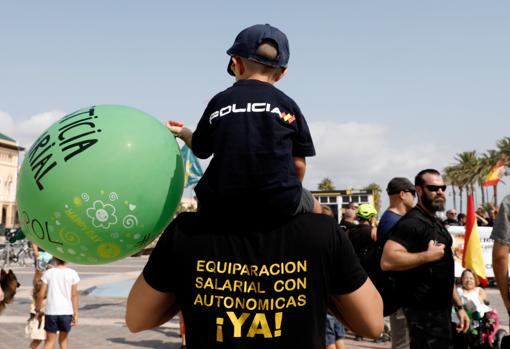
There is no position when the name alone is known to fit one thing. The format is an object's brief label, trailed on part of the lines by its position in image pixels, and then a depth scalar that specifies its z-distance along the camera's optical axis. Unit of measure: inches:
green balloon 77.6
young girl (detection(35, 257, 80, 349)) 262.4
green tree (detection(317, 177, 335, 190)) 3467.0
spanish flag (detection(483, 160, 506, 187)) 1058.1
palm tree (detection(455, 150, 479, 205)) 2406.0
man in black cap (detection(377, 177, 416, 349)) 211.3
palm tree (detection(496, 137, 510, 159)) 2003.0
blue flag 329.7
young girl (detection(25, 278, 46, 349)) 270.5
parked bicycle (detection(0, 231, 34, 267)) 928.2
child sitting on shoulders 64.9
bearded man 154.6
